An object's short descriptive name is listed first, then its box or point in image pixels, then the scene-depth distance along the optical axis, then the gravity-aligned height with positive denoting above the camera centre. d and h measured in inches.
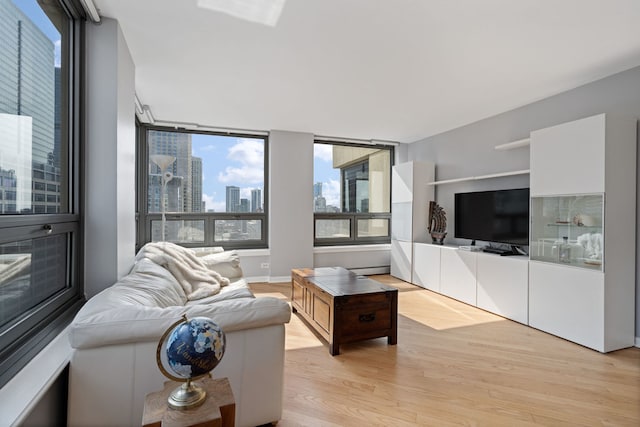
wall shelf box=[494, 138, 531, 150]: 134.2 +31.6
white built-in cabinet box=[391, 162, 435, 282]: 196.2 +2.4
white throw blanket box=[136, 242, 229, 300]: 106.8 -21.7
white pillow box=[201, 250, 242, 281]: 134.8 -23.4
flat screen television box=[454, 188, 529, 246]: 139.0 -1.3
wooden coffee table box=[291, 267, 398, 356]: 102.8 -34.5
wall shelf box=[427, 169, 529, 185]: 136.7 +18.4
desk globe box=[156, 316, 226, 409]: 40.6 -19.5
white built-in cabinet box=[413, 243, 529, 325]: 129.9 -31.7
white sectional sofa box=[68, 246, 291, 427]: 51.7 -26.2
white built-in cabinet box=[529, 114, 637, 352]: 102.7 -6.3
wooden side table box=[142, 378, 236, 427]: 39.7 -27.2
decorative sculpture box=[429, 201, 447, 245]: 186.6 -6.8
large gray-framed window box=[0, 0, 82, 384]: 49.3 +6.9
